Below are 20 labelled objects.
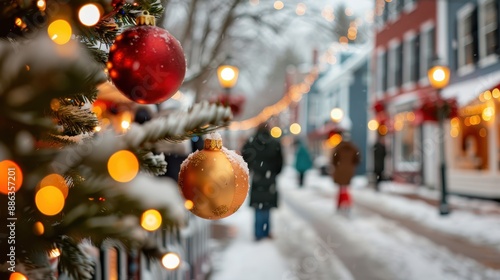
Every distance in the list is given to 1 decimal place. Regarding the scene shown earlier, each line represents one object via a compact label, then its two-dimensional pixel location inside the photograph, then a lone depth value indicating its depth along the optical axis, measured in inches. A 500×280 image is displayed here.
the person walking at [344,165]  446.3
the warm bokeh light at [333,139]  706.2
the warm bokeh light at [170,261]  52.4
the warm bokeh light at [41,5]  47.6
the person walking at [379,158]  740.6
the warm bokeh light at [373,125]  966.2
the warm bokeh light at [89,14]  43.1
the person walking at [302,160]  779.4
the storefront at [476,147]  598.9
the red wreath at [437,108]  475.8
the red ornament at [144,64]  56.8
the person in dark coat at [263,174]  324.8
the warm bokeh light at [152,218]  40.9
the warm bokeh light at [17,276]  43.6
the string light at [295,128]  1648.4
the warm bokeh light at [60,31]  38.2
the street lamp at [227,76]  382.0
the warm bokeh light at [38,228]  40.2
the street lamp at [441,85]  457.4
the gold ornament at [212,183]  60.7
